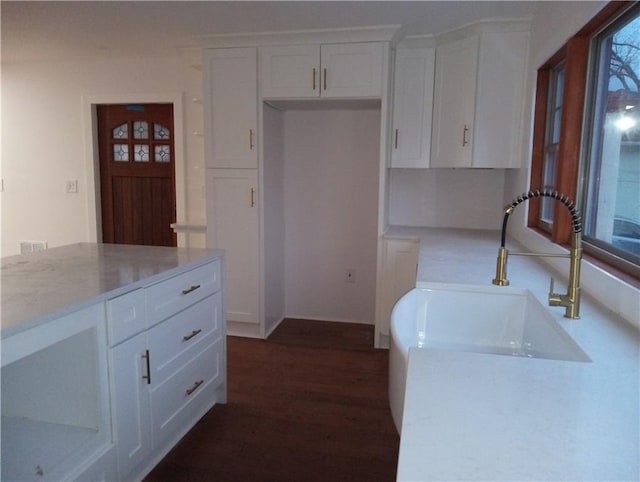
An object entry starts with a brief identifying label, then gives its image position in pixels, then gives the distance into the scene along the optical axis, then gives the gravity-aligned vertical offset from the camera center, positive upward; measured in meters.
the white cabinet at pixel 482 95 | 2.89 +0.62
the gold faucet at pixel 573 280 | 1.31 -0.26
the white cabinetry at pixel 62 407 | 1.41 -0.79
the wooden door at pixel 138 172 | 4.02 +0.10
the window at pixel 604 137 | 1.62 +0.23
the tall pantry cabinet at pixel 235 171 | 3.20 +0.10
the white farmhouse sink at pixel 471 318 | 1.57 -0.47
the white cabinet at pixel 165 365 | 1.61 -0.74
